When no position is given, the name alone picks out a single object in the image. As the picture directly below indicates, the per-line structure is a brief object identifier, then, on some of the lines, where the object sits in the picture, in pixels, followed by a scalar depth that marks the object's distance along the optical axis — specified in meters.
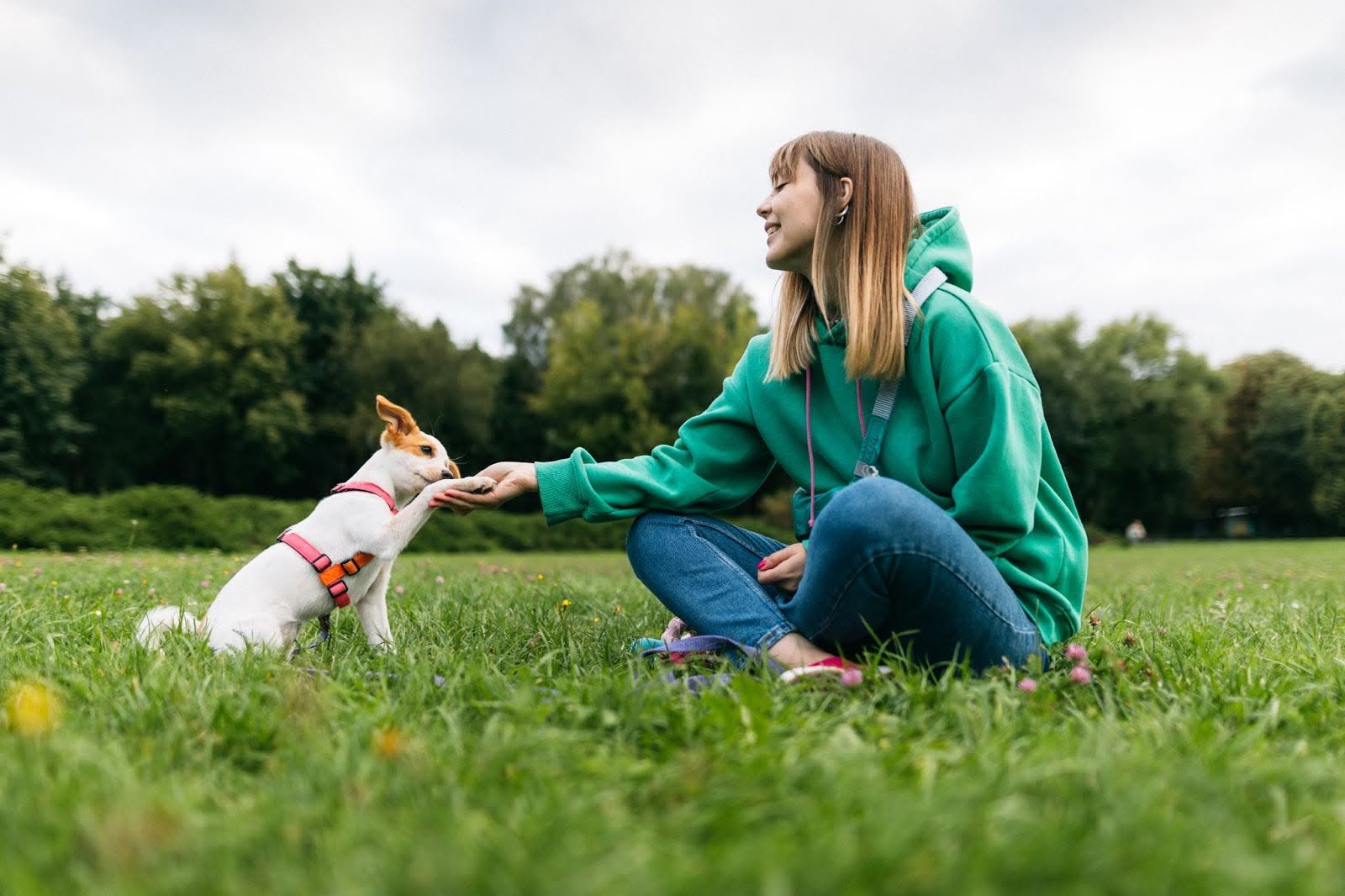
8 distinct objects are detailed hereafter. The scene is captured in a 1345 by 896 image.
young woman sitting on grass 2.69
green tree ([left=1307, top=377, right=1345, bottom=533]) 42.44
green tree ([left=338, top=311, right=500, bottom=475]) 35.12
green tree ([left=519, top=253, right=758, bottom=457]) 36.00
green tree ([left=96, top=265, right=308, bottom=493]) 34.97
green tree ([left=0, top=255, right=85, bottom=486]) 31.56
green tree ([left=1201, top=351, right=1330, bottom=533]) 45.62
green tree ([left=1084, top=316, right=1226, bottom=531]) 43.66
